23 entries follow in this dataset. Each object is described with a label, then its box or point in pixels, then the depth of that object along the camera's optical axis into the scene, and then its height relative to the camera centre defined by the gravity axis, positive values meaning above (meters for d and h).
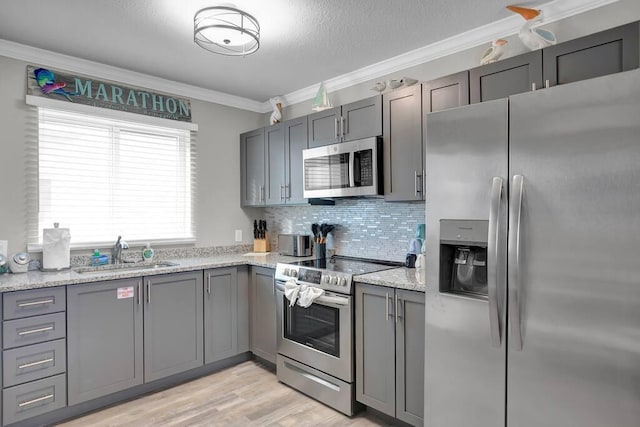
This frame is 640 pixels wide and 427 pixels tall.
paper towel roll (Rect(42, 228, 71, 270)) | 2.69 -0.24
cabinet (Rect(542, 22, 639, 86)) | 1.77 +0.78
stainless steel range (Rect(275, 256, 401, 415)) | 2.46 -0.84
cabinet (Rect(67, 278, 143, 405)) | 2.44 -0.84
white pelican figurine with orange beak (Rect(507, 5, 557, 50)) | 2.09 +1.01
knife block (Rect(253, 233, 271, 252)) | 3.95 -0.32
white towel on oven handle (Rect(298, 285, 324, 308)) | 2.60 -0.56
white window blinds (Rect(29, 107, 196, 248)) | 2.87 +0.29
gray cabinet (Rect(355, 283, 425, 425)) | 2.14 -0.82
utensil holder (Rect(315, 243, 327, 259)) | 3.42 -0.33
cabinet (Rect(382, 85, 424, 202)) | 2.49 +0.47
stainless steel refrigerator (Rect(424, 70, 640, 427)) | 1.34 -0.18
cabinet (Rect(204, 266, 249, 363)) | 3.11 -0.84
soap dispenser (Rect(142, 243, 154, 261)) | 3.24 -0.34
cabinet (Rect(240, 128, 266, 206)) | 3.79 +0.47
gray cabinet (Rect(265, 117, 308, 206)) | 3.37 +0.49
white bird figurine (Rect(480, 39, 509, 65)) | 2.24 +0.97
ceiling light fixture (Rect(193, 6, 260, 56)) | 2.13 +1.06
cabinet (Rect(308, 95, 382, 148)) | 2.75 +0.71
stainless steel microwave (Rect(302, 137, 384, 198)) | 2.70 +0.34
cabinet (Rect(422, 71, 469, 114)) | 2.29 +0.76
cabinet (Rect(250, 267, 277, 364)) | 3.14 -0.85
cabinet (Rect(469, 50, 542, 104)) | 2.03 +0.77
